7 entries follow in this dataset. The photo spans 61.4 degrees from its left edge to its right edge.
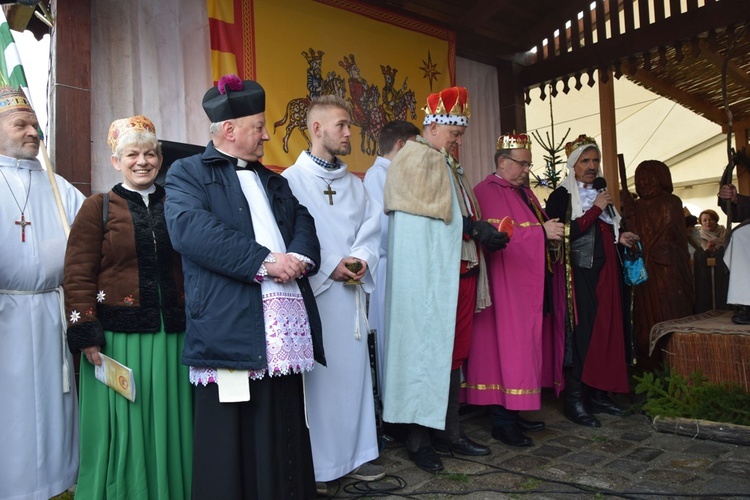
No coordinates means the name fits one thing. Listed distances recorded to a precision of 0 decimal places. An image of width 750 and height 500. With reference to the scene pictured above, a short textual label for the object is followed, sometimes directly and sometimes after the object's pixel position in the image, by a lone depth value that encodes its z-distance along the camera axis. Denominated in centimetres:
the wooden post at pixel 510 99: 655
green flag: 299
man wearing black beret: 236
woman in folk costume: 261
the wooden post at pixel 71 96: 364
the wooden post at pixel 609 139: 732
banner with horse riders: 451
